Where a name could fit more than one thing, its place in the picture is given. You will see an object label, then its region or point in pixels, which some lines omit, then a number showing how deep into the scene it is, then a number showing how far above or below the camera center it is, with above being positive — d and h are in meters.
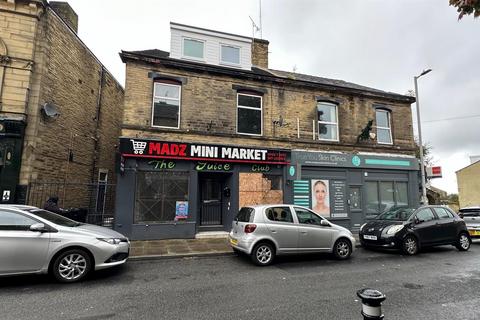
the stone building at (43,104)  9.63 +3.64
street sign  13.93 +1.55
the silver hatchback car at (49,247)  5.59 -0.98
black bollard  2.11 -0.77
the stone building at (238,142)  11.08 +2.64
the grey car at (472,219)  11.15 -0.61
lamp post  13.42 +3.00
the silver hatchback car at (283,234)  7.53 -0.89
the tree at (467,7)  3.47 +2.42
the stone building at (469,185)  30.88 +2.12
